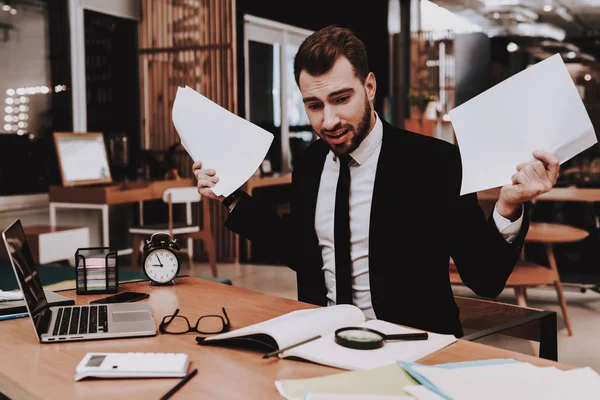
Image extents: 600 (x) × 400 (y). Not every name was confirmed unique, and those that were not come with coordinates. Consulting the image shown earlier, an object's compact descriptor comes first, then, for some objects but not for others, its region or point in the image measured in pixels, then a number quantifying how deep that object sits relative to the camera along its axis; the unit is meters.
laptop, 1.43
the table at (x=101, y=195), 5.29
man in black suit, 1.75
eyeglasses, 1.48
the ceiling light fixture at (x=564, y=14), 9.88
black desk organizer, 1.96
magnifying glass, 1.26
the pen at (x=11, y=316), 1.64
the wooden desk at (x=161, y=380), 1.10
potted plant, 8.45
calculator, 1.17
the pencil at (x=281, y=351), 1.25
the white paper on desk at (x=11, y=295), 1.82
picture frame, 5.43
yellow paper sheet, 1.04
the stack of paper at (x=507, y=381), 1.01
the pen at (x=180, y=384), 1.07
